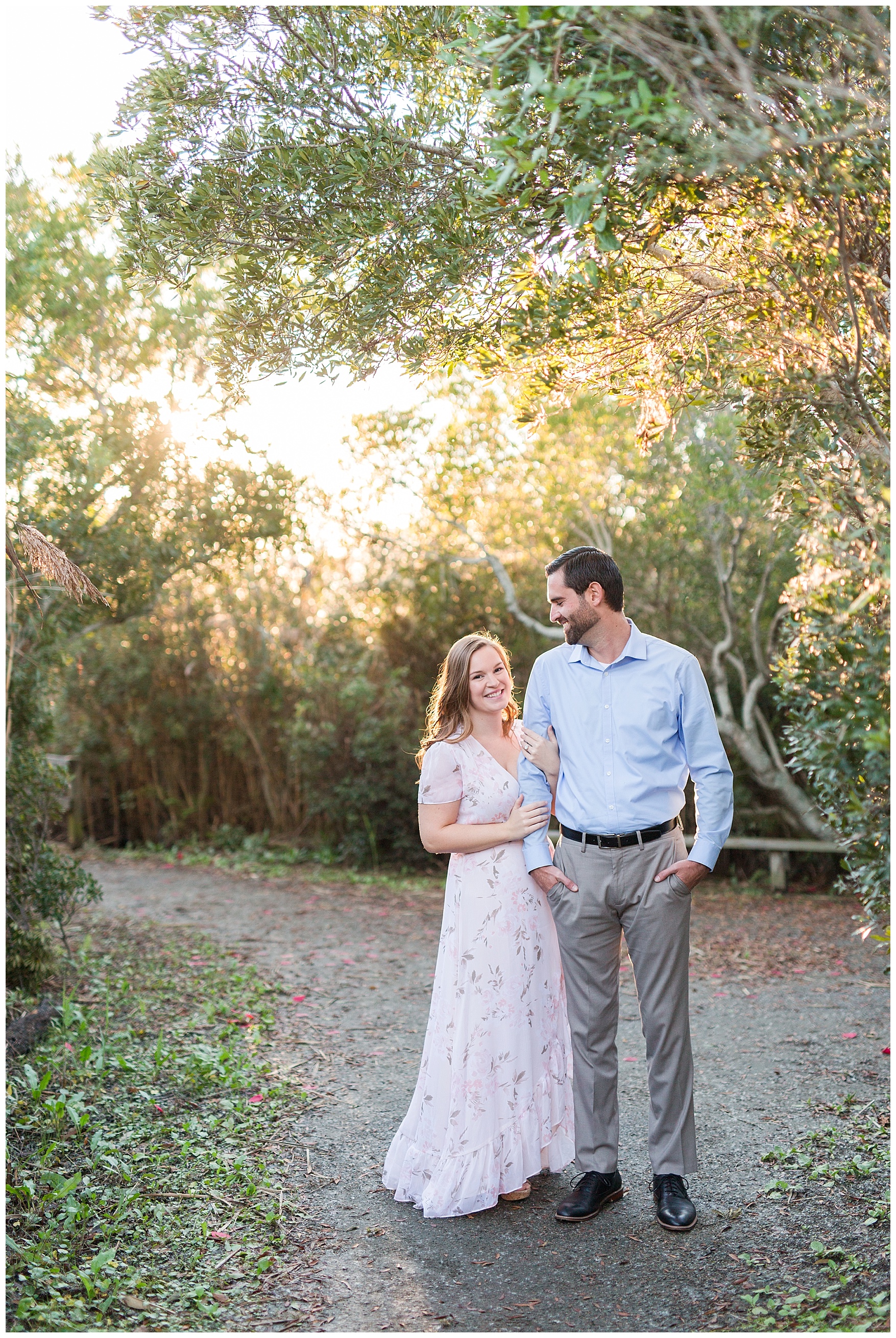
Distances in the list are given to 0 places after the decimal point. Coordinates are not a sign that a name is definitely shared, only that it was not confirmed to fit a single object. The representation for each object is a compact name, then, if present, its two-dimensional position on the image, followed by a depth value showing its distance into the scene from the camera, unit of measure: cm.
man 324
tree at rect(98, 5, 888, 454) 259
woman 334
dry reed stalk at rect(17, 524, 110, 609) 381
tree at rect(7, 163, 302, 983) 615
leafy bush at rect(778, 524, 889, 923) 249
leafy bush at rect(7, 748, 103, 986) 593
